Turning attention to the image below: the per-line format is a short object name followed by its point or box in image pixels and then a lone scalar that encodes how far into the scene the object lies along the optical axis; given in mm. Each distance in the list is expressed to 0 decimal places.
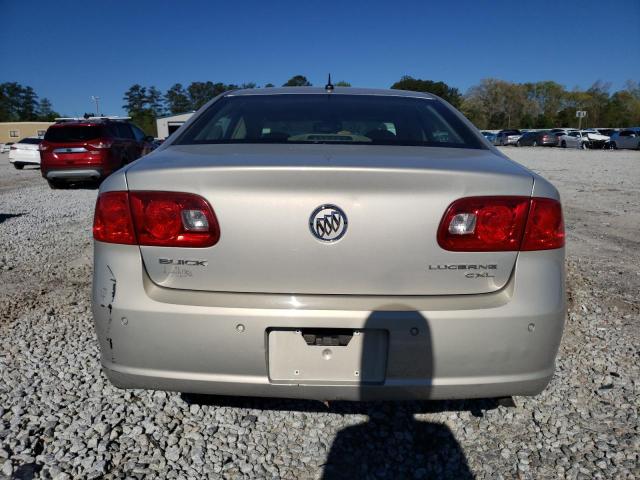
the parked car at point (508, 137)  49312
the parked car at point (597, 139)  36781
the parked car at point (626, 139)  33250
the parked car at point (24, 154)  19109
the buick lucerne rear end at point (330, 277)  1679
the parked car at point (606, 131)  40194
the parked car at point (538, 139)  43656
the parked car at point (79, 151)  10820
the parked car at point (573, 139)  38188
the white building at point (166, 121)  59012
